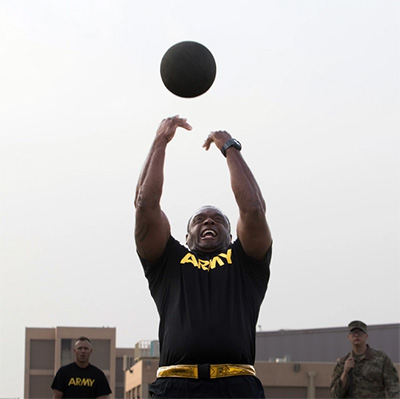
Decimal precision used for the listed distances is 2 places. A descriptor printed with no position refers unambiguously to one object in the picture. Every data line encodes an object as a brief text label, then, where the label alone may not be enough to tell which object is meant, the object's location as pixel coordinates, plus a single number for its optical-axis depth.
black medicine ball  8.22
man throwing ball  7.35
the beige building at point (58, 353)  90.94
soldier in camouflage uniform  13.30
